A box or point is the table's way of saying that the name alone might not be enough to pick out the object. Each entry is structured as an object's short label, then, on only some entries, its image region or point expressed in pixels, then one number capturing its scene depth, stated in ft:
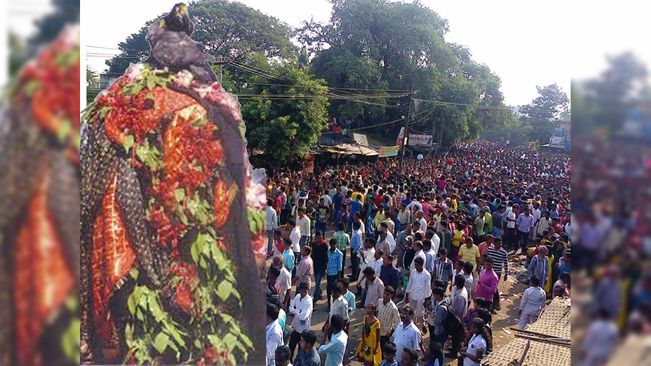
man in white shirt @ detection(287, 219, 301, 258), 29.17
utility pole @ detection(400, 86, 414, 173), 69.15
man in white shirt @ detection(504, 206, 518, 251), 40.52
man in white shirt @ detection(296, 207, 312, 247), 32.94
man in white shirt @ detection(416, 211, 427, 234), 32.56
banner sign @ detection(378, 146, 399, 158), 81.66
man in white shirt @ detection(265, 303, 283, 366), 17.69
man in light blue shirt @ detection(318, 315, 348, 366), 17.34
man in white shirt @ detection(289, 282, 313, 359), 20.45
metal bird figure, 16.35
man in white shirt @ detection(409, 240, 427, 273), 25.41
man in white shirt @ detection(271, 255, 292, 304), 23.32
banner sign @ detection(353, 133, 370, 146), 78.18
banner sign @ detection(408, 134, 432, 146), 97.81
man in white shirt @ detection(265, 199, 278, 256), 32.53
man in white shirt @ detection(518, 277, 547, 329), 22.82
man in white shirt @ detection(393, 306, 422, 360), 18.13
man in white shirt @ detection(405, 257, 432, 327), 23.34
